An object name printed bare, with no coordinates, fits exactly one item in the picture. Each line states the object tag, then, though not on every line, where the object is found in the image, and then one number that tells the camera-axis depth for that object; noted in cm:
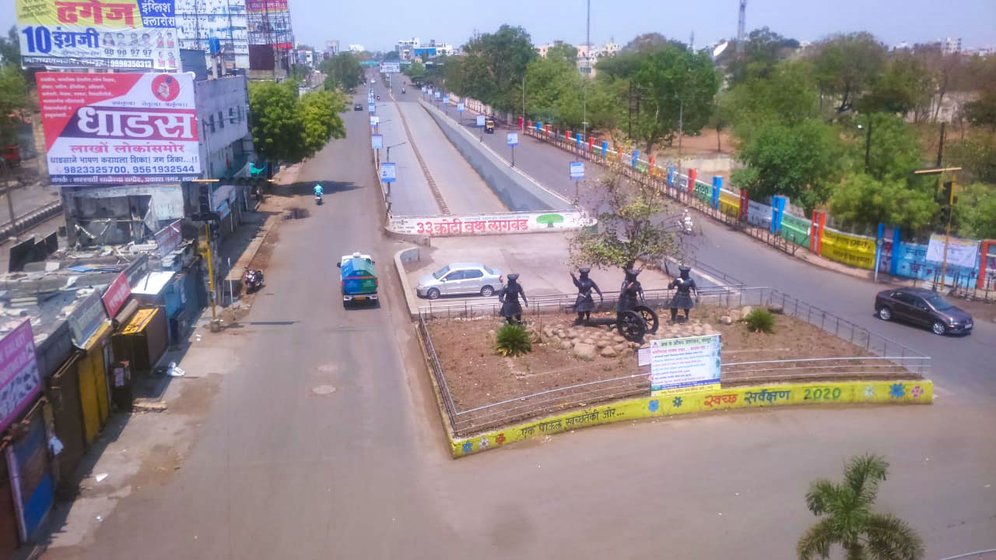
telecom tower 14450
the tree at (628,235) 2229
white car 2598
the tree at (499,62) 8775
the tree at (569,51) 13056
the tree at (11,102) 5316
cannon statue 2062
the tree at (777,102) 5341
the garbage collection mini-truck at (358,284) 2455
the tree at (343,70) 15050
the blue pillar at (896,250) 2828
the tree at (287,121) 4419
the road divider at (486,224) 3509
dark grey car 2228
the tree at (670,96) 6094
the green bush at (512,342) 1992
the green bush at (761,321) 2142
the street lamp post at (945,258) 2541
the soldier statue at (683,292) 2186
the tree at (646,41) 17055
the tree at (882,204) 2902
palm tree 730
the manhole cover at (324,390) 1838
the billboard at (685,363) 1703
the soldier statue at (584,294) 2119
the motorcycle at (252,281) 2675
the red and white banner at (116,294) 1756
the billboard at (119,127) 2445
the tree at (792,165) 3659
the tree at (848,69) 7350
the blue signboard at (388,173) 3666
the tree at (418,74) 18812
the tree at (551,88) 7056
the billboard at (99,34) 2608
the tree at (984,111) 5566
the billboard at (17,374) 1170
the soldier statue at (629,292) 2059
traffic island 1658
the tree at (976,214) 2912
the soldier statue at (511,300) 2102
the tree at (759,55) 8881
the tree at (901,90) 6259
